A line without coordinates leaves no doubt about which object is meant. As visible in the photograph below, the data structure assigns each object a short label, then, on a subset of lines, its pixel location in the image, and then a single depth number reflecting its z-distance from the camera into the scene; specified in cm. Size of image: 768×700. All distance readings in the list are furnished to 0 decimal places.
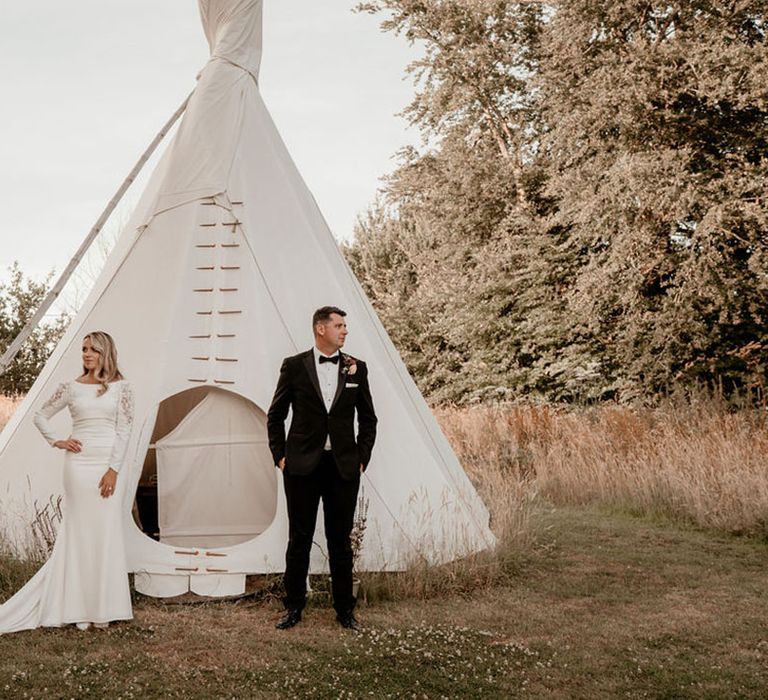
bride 488
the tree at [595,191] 1117
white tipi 586
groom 498
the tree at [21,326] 2721
